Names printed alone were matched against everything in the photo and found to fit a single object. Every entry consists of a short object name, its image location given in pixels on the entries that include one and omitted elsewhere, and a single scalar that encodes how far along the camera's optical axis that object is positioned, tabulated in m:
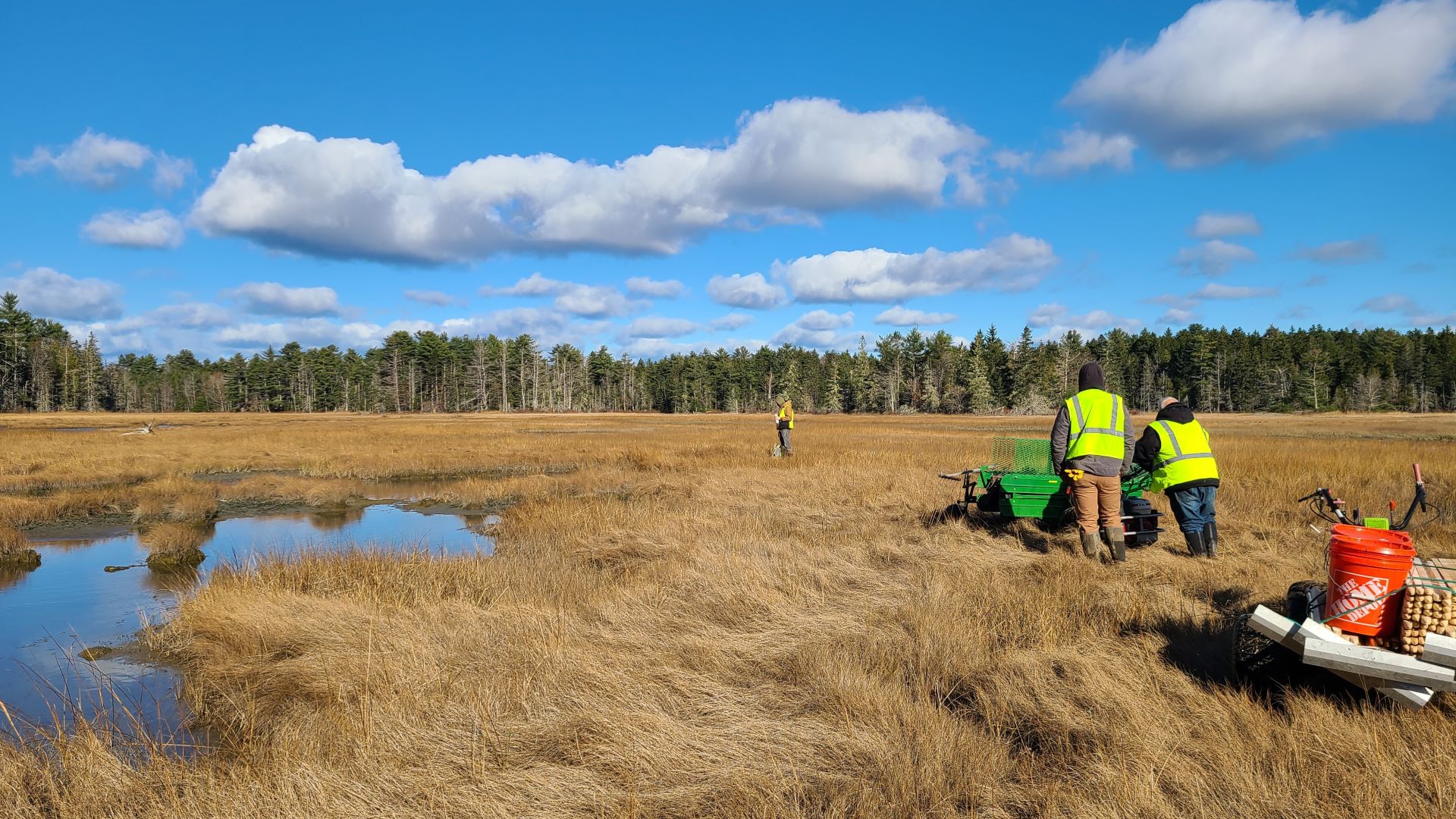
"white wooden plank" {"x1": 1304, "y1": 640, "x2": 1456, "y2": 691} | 3.42
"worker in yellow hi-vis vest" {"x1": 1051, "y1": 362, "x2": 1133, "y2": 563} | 7.23
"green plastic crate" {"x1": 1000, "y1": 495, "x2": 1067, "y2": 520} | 8.41
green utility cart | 7.96
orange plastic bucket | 3.75
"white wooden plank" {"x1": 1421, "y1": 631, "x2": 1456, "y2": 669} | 3.43
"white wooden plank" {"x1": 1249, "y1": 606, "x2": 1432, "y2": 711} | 3.59
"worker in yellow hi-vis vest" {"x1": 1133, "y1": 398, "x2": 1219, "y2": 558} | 7.52
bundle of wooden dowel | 3.60
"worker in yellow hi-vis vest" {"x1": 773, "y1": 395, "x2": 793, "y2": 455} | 20.91
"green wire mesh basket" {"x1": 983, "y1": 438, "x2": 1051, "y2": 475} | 11.32
